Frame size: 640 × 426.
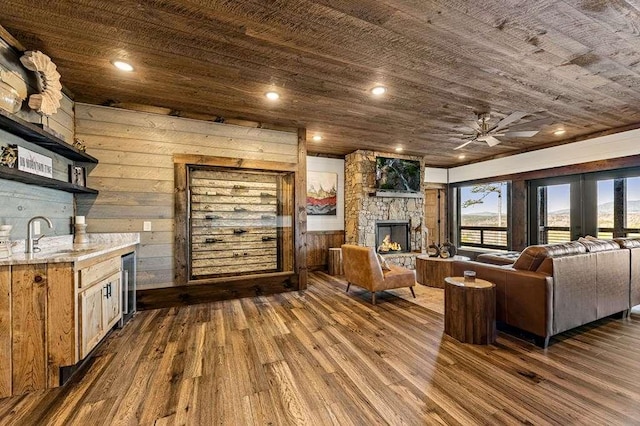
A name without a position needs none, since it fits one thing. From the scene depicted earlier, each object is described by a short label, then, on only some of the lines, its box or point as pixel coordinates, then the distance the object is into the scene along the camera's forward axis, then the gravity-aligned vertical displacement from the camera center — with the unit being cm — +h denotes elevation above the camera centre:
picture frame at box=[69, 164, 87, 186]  322 +47
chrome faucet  220 -22
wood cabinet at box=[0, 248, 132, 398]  192 -79
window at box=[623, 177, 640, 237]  474 +5
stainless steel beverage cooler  316 -89
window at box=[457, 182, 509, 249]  703 -11
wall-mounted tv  643 +90
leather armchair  395 -92
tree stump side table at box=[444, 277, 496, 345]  264 -99
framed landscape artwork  645 +46
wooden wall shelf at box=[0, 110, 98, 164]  203 +69
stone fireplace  632 +7
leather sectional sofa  255 -75
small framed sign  237 +48
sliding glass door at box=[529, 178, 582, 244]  552 -1
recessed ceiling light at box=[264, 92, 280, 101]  339 +148
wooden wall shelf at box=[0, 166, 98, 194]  206 +30
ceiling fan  387 +118
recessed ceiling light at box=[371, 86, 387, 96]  327 +148
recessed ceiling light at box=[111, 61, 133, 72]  269 +148
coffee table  473 -103
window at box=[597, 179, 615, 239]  502 +4
